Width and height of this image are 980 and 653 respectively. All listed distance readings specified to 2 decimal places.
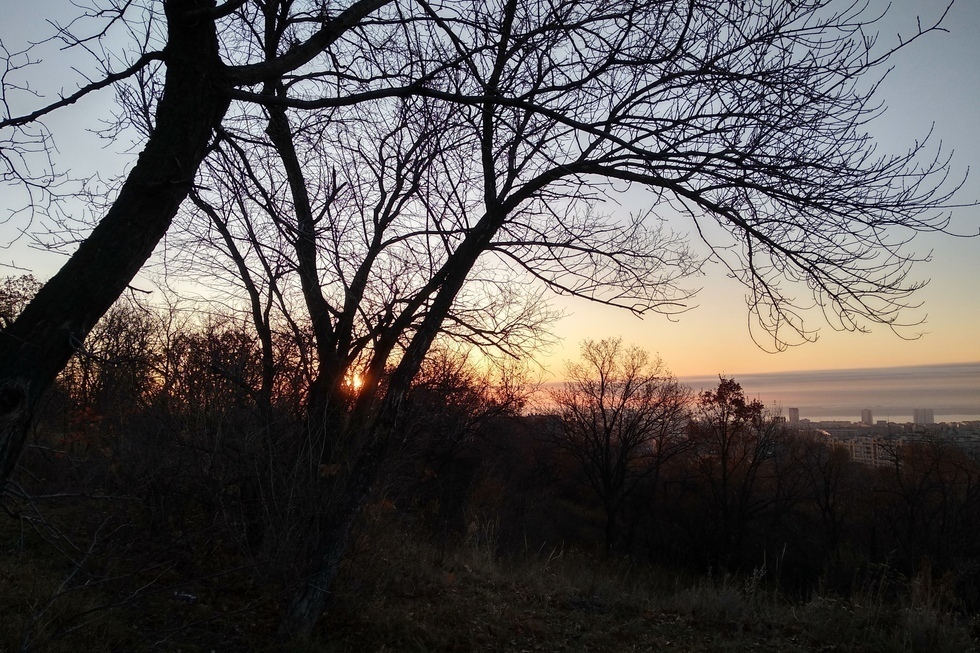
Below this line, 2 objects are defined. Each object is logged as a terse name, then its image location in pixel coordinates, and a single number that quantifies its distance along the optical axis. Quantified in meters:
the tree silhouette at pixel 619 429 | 35.88
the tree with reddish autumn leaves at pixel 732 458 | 34.22
